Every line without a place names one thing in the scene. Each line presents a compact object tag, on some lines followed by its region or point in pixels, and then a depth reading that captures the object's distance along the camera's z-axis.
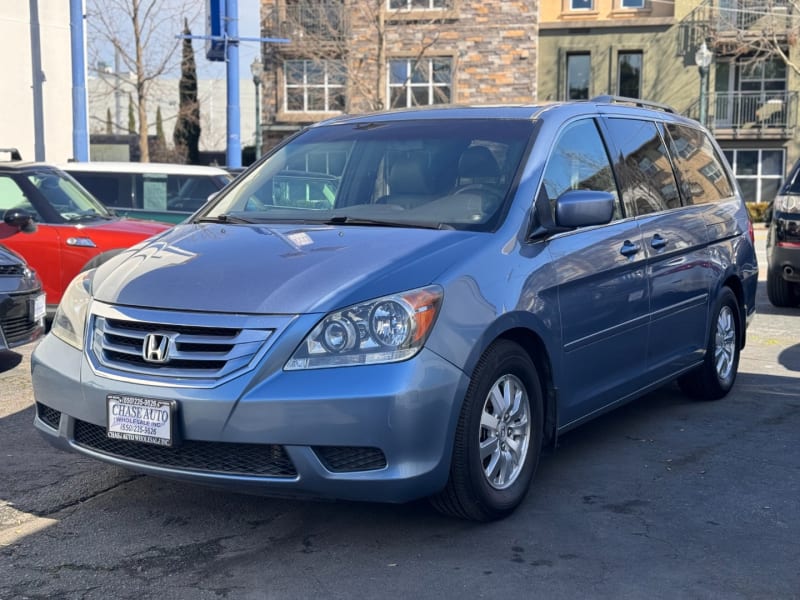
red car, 9.60
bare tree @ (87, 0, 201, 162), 29.95
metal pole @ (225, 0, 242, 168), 21.85
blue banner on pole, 21.62
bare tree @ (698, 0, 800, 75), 35.56
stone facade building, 34.62
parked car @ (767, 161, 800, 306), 10.79
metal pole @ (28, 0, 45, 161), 21.50
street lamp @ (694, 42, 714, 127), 27.94
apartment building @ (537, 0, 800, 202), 36.78
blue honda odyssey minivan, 3.87
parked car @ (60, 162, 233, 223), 12.04
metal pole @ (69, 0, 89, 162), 19.98
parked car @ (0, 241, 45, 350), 7.43
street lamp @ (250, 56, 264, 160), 28.03
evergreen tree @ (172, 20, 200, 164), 39.38
